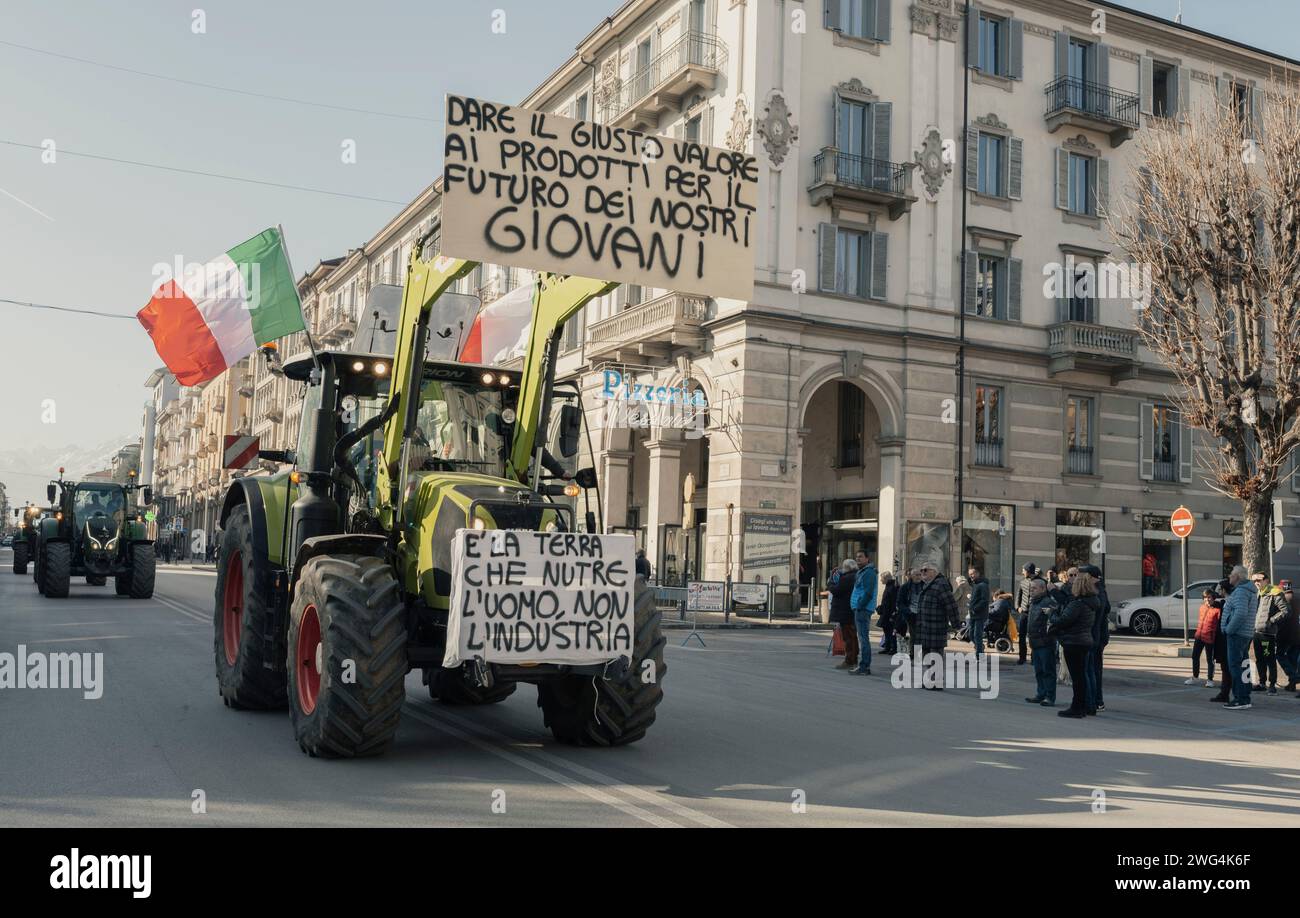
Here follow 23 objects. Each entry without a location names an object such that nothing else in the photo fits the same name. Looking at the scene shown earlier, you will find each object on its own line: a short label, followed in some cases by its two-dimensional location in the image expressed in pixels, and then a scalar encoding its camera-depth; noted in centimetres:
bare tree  2152
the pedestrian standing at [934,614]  1630
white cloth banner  725
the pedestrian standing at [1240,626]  1404
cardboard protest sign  790
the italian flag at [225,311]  1266
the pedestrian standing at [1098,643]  1373
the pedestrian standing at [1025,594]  1891
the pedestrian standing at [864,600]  1714
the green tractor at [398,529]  740
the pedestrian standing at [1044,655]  1429
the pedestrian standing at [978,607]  1900
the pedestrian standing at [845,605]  1725
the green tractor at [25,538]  3719
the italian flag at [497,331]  1441
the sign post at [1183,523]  2053
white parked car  2881
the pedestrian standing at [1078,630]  1303
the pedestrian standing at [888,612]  2016
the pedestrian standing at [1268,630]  1520
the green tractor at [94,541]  2612
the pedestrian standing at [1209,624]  1603
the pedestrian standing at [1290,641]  1527
